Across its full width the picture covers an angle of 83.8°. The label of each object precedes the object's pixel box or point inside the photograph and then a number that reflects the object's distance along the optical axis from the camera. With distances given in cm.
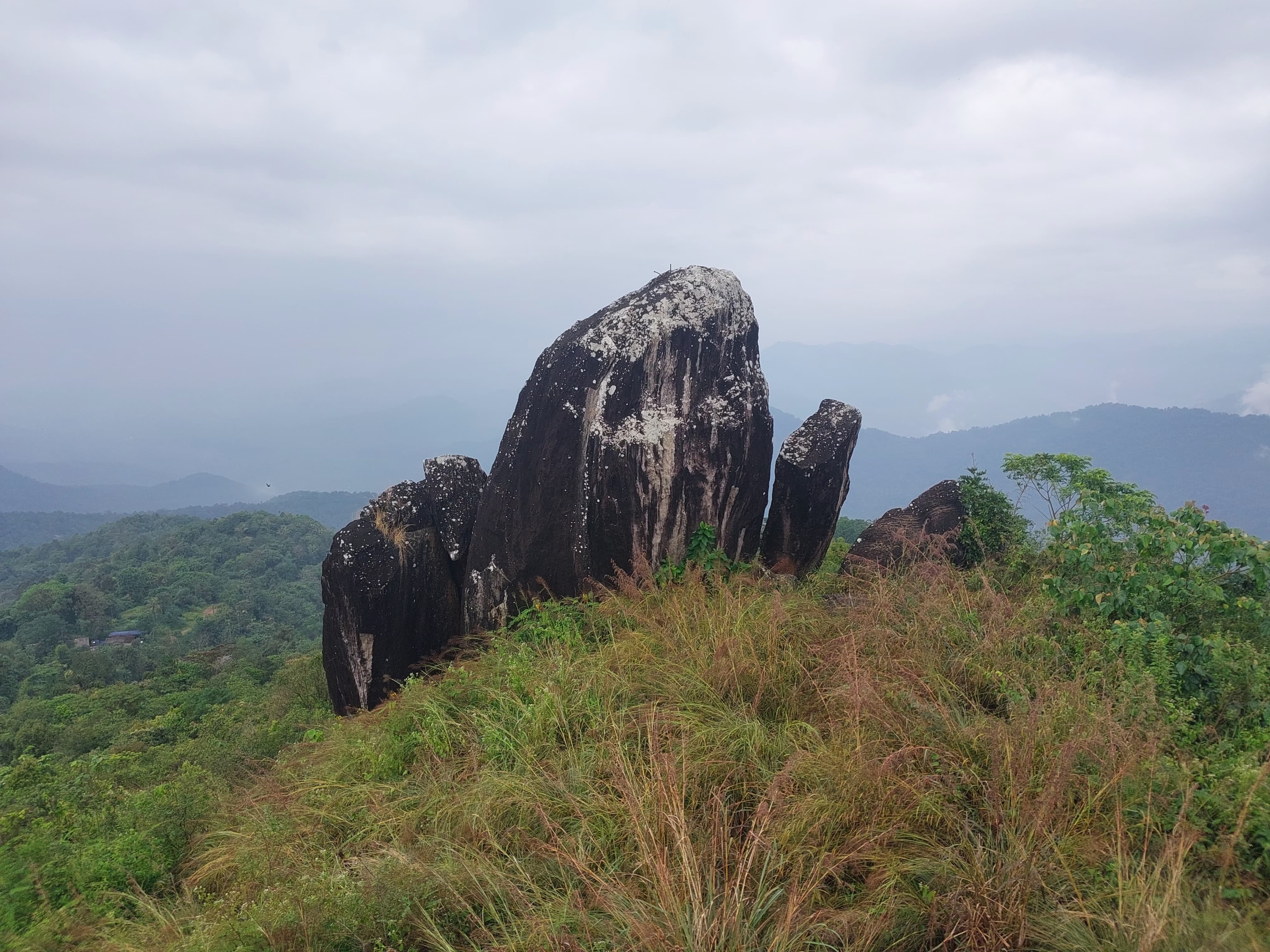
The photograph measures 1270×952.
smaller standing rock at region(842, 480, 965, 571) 979
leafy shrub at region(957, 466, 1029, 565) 1023
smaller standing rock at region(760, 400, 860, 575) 959
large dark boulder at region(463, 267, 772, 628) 812
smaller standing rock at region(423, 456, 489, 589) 960
